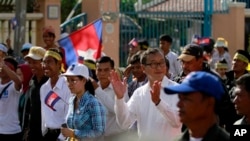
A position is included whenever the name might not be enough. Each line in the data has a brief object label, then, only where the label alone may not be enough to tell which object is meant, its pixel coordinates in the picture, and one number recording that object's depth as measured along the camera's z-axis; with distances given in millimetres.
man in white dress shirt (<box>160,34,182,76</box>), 13289
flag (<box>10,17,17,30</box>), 14279
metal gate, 19328
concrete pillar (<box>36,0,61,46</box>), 16344
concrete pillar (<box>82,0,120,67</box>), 18475
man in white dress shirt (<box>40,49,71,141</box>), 8977
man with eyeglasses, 7531
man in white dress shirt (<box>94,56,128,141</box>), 9094
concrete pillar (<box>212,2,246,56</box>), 20375
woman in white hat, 8117
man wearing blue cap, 5262
